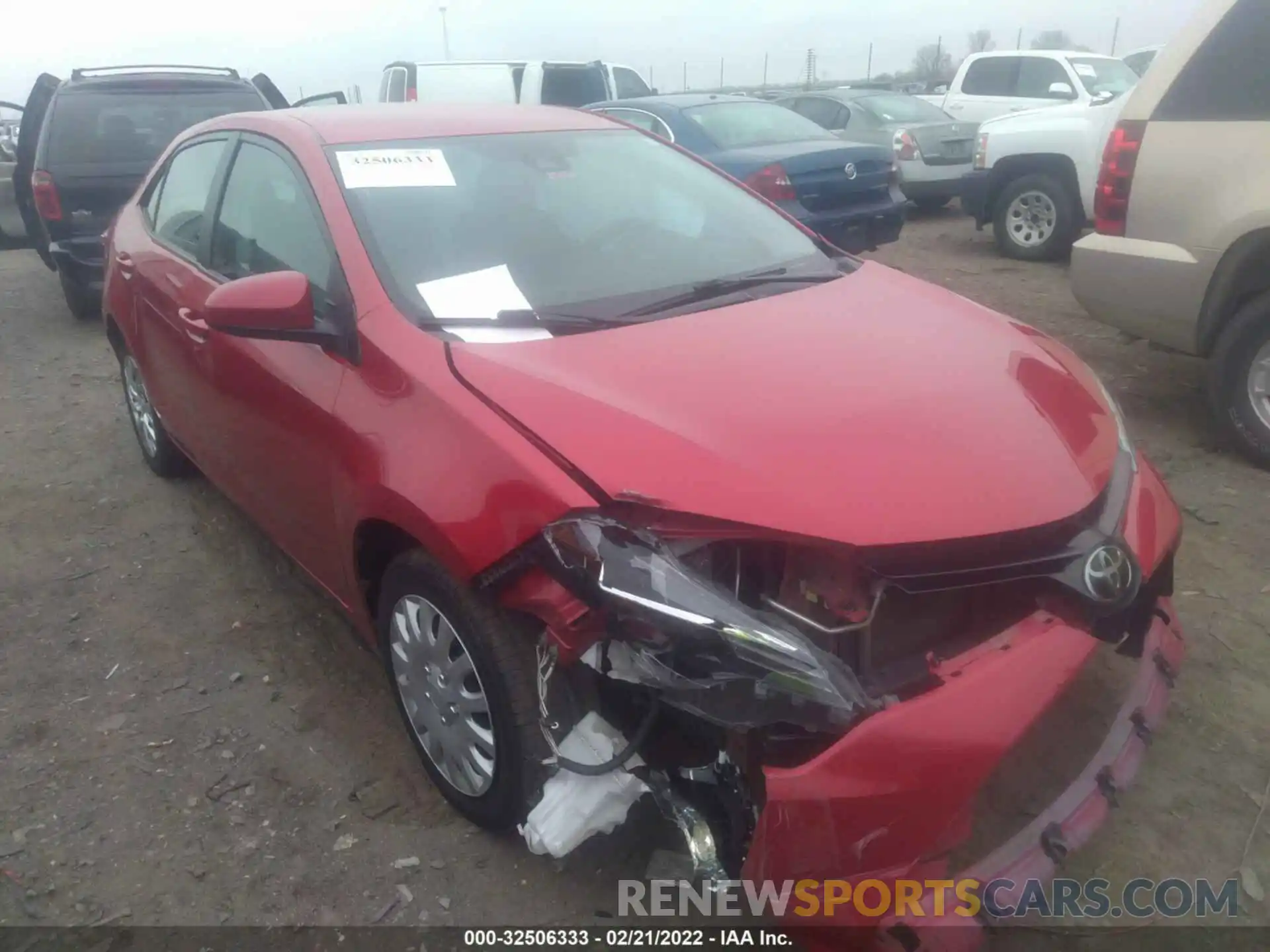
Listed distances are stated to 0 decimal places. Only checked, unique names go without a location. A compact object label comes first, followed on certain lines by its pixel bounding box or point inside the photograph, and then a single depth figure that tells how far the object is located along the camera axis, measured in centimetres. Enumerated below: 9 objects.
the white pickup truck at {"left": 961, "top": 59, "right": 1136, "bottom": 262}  773
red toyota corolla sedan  178
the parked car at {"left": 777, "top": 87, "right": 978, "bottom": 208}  1054
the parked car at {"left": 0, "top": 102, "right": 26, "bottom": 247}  805
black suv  697
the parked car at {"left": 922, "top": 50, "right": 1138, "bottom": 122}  1121
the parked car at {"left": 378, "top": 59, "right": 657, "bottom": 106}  1356
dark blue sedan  747
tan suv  402
